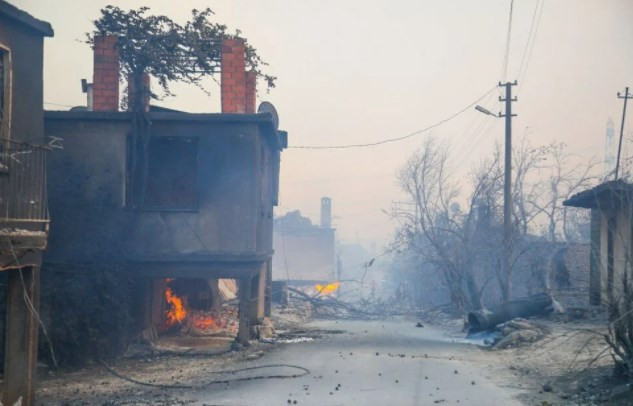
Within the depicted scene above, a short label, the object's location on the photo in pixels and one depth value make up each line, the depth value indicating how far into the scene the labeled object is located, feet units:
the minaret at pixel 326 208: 241.57
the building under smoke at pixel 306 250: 208.03
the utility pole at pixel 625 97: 104.58
